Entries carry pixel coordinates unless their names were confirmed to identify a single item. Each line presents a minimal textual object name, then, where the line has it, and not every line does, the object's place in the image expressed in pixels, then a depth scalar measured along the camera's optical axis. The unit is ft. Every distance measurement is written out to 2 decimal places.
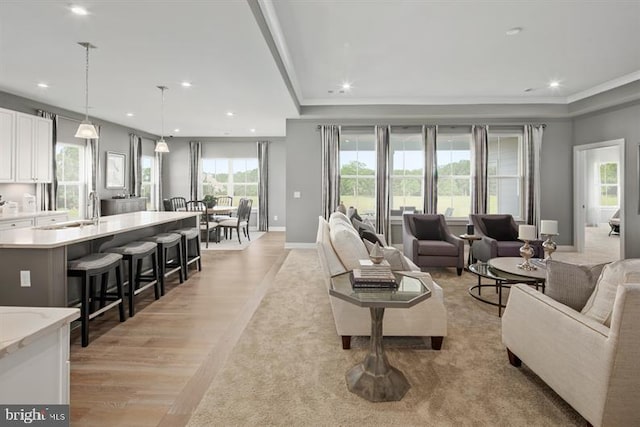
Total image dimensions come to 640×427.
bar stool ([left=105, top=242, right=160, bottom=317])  10.74
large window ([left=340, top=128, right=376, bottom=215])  23.34
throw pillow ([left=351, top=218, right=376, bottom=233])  12.55
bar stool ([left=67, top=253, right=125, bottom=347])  8.68
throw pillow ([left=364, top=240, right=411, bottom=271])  9.53
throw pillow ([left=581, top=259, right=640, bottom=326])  5.37
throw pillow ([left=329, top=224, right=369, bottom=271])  8.93
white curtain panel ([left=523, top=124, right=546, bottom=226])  22.13
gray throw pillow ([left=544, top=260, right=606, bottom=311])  6.40
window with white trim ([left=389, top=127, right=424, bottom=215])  23.16
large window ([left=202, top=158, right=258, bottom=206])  32.60
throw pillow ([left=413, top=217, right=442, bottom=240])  17.61
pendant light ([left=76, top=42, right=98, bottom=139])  12.20
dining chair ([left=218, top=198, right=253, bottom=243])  24.94
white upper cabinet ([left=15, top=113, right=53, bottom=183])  16.81
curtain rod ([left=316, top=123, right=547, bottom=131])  22.18
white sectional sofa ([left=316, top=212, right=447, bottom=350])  8.22
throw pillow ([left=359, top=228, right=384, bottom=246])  11.74
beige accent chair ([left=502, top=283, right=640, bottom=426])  4.74
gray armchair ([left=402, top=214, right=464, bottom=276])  15.44
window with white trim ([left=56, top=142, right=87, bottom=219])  20.91
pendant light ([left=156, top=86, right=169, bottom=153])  18.40
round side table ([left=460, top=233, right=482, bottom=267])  16.58
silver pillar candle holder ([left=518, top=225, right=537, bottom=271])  11.10
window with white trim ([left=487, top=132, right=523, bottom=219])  22.97
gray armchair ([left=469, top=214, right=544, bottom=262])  15.12
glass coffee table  10.30
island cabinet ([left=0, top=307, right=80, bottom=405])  3.23
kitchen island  8.07
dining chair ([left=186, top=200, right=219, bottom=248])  23.36
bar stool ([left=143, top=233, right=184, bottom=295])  12.89
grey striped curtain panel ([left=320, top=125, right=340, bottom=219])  22.68
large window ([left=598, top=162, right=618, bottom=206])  34.42
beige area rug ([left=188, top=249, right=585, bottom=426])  5.85
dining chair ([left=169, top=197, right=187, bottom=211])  26.30
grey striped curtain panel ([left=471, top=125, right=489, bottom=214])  22.26
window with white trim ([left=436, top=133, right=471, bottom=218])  23.07
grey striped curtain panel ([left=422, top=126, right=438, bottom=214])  22.49
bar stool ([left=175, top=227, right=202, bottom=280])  15.01
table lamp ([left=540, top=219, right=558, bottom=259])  11.10
